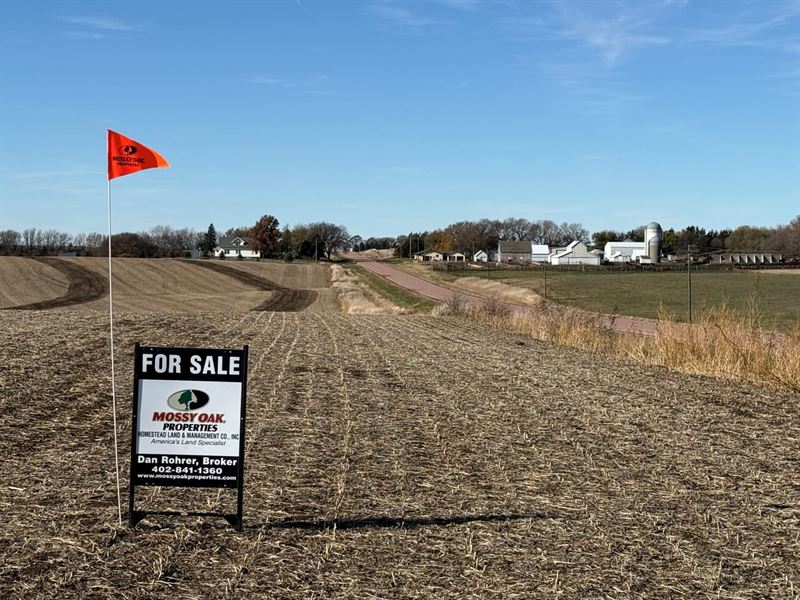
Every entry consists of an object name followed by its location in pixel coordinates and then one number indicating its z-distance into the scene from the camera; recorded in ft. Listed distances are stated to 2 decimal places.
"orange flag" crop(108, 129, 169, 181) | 23.50
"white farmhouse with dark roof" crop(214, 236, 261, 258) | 596.01
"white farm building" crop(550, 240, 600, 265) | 549.13
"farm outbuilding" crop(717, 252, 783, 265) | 533.10
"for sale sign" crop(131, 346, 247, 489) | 21.13
